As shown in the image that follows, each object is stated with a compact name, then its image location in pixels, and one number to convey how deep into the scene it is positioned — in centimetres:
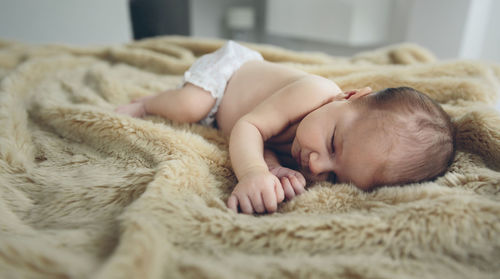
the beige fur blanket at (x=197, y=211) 35
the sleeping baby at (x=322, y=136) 52
